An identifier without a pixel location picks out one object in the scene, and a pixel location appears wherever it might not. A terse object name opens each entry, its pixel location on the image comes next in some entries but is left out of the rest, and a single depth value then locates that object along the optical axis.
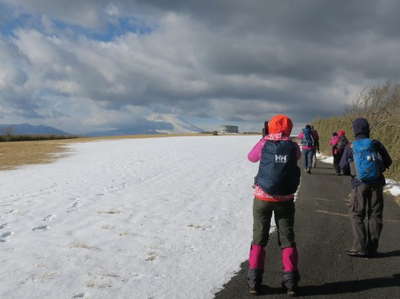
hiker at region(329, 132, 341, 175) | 15.63
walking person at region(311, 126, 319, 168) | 15.55
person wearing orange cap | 4.24
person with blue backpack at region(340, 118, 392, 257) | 5.50
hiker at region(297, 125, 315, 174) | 15.21
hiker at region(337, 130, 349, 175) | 14.81
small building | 157.85
